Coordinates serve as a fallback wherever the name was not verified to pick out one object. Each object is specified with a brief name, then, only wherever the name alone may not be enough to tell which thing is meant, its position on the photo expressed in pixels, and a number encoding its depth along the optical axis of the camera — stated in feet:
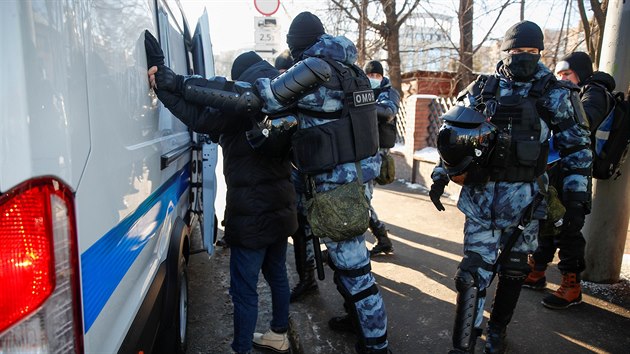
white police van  2.90
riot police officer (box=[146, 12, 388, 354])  6.77
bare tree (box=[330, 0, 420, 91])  36.86
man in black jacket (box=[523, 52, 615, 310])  10.27
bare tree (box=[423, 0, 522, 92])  34.65
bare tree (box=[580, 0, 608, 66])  20.10
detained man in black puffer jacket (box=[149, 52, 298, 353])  7.74
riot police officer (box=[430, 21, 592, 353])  7.84
